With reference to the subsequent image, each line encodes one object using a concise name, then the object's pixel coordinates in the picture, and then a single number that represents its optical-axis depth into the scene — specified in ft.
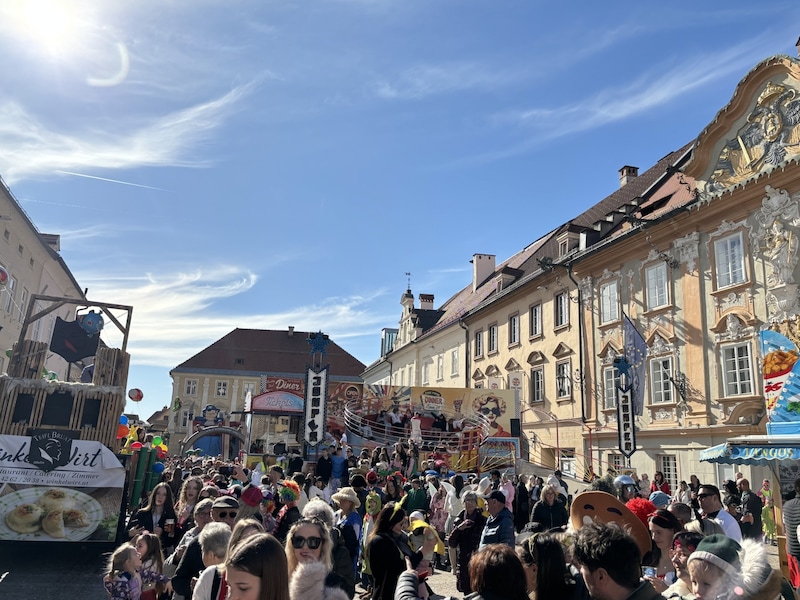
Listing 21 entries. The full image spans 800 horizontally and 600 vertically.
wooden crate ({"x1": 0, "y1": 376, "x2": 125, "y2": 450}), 36.76
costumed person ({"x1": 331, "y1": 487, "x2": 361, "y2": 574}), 22.30
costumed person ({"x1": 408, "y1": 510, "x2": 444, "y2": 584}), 15.75
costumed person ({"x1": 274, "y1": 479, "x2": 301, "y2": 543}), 24.56
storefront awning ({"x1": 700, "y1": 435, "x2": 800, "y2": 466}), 31.89
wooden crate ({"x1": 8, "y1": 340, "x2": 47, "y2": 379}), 42.60
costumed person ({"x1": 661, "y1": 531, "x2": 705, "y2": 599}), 12.87
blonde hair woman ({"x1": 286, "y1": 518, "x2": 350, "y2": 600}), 11.75
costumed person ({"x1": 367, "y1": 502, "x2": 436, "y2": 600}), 16.96
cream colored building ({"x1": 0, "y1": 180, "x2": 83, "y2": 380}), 92.89
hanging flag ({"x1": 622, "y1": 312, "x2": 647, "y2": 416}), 67.77
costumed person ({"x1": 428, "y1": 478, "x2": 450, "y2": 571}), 41.83
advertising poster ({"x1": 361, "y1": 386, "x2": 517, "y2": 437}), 97.04
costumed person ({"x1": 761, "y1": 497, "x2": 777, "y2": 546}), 51.83
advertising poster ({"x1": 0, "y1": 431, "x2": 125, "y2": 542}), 34.06
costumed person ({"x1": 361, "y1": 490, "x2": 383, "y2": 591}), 27.61
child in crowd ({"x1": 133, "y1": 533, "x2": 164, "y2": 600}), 16.29
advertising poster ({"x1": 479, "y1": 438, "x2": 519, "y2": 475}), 84.43
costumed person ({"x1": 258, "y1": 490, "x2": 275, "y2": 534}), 24.02
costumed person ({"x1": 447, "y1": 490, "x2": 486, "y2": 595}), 23.79
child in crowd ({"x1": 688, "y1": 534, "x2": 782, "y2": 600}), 10.38
